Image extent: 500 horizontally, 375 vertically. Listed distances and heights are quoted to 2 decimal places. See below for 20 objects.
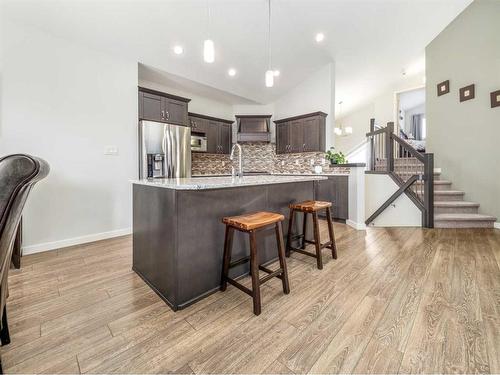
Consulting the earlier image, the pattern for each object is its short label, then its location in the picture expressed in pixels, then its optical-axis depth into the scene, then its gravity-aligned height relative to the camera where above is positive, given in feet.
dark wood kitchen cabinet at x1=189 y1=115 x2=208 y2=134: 16.40 +4.62
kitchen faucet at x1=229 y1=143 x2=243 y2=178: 8.24 +0.90
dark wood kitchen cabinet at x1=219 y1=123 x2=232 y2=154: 18.47 +4.05
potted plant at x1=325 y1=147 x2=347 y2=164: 14.93 +1.88
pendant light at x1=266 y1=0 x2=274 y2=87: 8.40 +8.32
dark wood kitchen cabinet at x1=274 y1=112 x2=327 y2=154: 16.58 +4.18
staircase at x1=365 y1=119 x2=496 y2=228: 12.26 -0.52
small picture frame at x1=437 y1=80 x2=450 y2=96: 14.73 +6.58
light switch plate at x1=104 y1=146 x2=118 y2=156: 10.69 +1.73
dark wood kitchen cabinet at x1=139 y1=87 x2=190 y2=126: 12.28 +4.62
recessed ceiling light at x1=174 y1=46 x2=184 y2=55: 11.82 +7.28
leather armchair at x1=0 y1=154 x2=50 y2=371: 2.46 +0.02
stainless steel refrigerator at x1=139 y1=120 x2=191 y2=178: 11.80 +2.01
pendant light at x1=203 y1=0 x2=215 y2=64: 6.81 +4.15
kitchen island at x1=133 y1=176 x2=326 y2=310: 5.30 -1.22
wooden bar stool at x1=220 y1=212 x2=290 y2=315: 5.05 -1.56
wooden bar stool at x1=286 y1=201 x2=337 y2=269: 7.43 -1.55
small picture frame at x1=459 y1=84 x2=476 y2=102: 13.03 +5.55
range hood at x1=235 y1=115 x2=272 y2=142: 19.08 +4.98
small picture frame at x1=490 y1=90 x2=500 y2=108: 11.71 +4.60
